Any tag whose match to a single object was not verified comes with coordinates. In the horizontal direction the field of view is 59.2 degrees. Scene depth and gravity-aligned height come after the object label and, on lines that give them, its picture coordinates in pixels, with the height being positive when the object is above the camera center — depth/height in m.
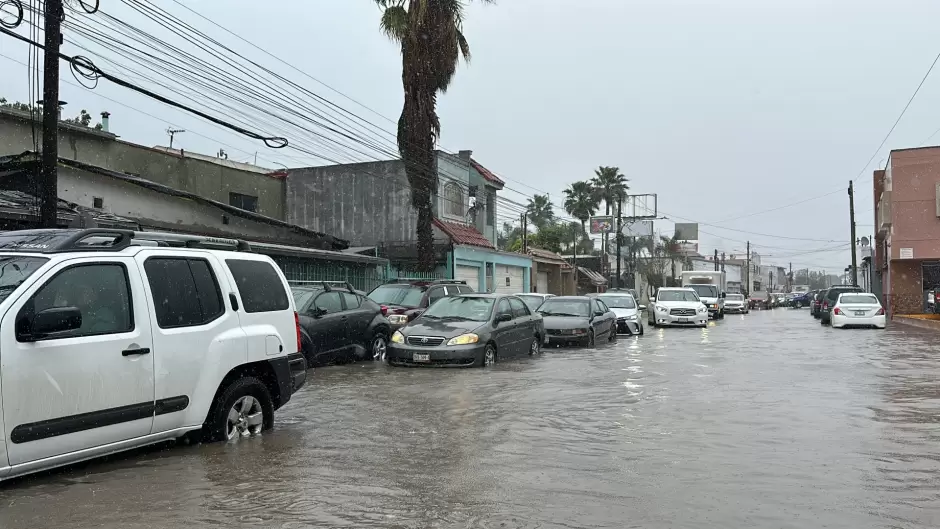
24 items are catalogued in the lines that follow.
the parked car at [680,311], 31.09 -1.17
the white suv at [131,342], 5.64 -0.48
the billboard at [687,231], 97.44 +5.81
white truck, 40.62 -0.88
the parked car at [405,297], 18.00 -0.37
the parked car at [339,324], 14.27 -0.79
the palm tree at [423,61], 25.08 +6.72
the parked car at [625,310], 26.19 -0.98
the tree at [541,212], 84.34 +6.98
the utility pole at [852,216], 50.92 +3.97
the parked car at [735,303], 50.47 -1.43
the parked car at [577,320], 20.61 -1.03
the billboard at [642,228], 72.56 +4.58
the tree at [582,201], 73.62 +7.09
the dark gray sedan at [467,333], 14.51 -0.97
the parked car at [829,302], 33.88 -0.95
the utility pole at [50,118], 12.05 +2.42
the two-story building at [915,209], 36.78 +3.16
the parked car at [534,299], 25.64 -0.58
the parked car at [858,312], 29.06 -1.15
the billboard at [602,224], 61.44 +4.26
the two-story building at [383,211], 33.28 +2.91
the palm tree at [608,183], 72.06 +8.51
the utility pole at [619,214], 51.81 +4.05
